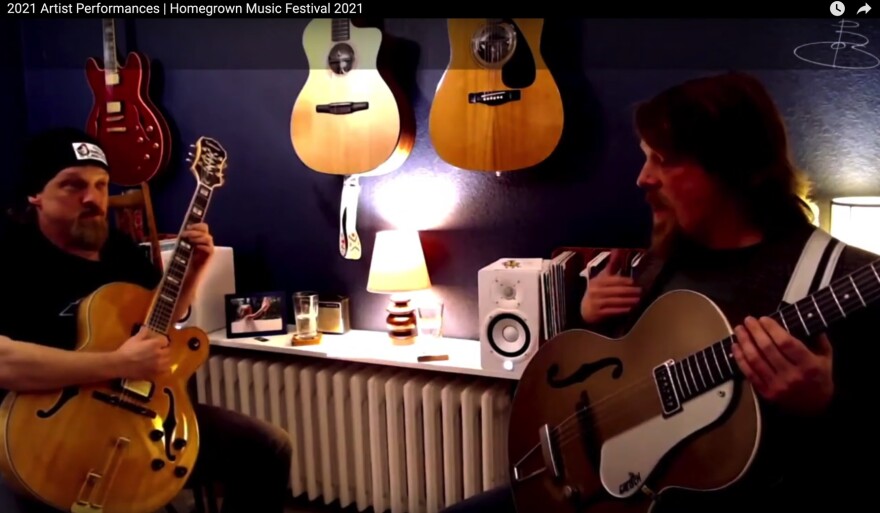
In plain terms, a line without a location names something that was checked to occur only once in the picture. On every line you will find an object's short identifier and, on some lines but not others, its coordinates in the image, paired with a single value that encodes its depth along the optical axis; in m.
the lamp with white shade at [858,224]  1.34
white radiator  2.00
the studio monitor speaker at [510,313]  1.72
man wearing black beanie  1.48
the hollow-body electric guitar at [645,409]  1.06
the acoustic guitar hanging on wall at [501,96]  1.78
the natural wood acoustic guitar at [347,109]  1.99
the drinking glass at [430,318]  2.11
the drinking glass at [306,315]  2.22
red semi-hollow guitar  2.42
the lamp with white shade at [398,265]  2.03
